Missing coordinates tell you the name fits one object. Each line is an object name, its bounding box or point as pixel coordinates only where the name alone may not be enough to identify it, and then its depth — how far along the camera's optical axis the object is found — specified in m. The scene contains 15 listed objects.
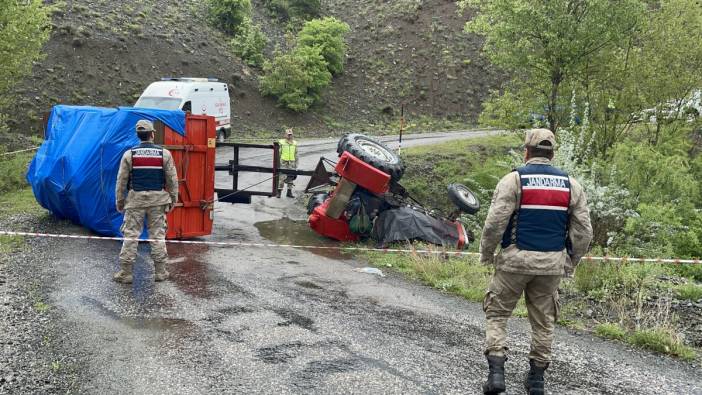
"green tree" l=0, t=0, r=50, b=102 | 15.93
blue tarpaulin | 9.59
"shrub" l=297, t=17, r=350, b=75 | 35.44
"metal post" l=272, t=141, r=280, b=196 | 12.52
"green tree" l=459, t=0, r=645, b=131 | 16.14
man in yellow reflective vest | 16.62
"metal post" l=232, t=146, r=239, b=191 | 12.39
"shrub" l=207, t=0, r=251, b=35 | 35.94
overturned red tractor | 11.37
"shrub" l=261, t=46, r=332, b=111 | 32.25
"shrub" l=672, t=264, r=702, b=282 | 10.07
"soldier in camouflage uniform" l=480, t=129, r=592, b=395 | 4.73
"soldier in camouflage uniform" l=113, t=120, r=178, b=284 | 7.62
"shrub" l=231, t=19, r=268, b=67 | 34.88
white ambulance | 21.06
